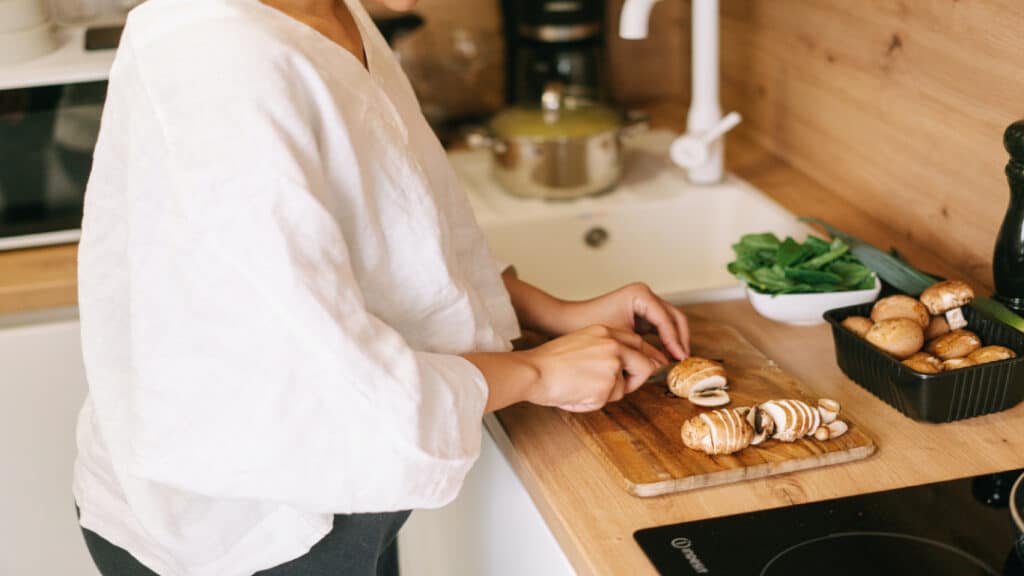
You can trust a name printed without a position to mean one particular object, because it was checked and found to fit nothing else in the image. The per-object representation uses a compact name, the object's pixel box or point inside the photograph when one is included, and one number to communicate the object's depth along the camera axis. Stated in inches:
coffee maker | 72.9
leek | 44.8
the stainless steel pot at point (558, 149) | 66.6
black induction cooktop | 33.9
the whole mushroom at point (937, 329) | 43.9
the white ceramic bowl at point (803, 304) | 48.5
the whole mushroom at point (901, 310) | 43.9
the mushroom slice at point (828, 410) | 40.5
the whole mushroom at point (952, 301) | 44.1
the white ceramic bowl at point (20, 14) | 57.1
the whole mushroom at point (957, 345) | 42.1
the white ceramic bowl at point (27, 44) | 57.3
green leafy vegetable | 49.0
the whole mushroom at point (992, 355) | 41.0
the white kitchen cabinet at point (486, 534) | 40.5
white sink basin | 66.1
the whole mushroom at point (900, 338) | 42.4
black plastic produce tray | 40.5
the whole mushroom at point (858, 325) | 44.4
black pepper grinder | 43.4
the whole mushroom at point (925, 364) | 40.7
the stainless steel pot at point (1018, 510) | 31.9
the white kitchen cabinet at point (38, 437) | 56.0
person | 30.6
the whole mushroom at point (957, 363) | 40.9
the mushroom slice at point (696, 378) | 43.4
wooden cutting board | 38.2
